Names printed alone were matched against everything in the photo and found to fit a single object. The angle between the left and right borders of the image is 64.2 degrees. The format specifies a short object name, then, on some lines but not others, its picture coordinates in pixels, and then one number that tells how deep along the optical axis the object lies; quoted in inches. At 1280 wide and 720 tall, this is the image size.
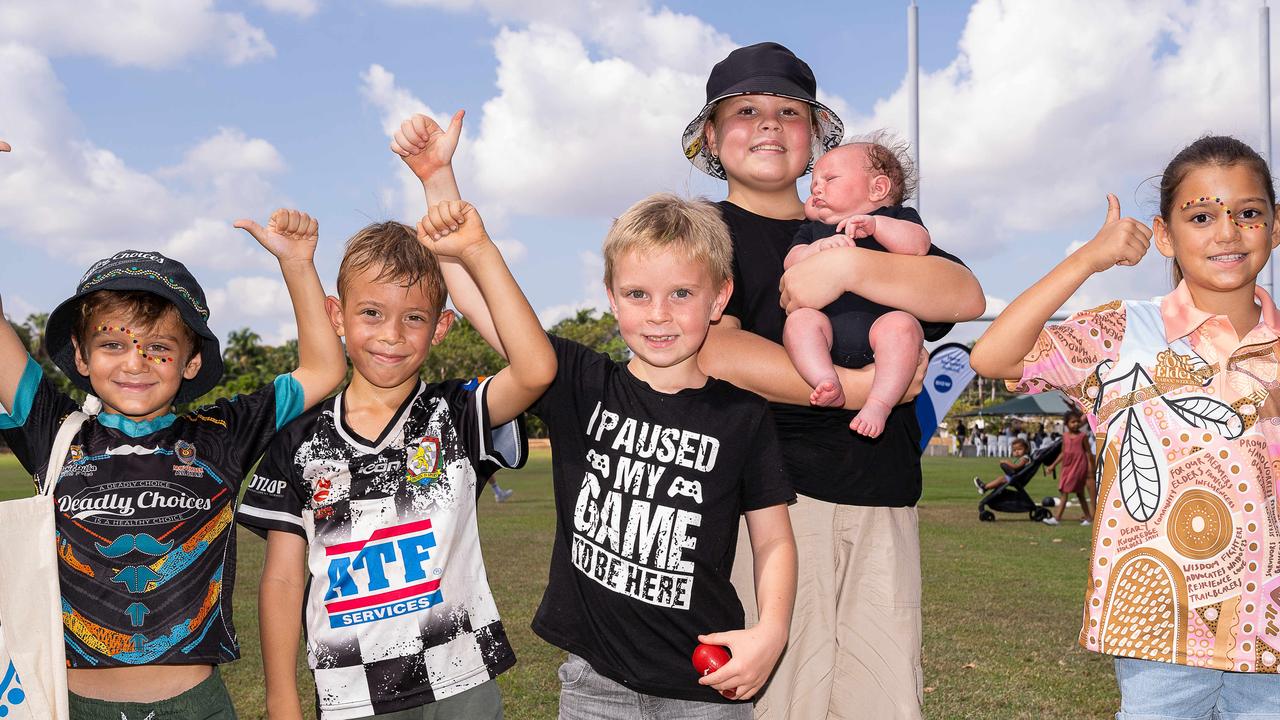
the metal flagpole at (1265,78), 796.6
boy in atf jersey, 111.5
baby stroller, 697.0
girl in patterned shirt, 117.8
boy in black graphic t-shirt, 107.0
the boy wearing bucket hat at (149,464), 114.8
